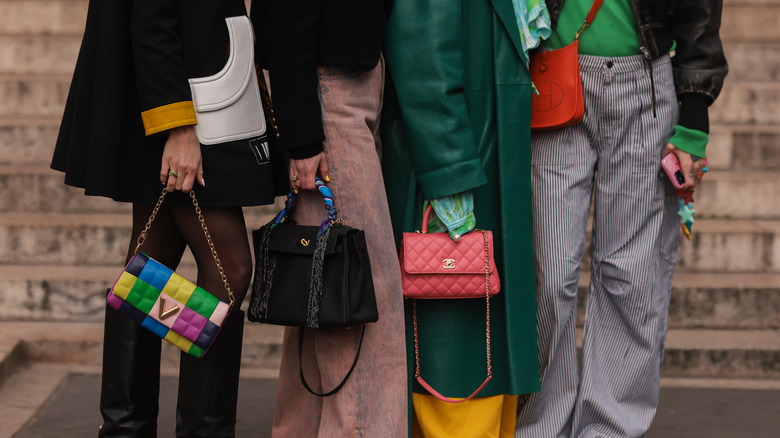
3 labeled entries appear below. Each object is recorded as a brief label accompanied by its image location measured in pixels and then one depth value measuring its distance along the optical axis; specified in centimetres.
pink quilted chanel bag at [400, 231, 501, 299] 540
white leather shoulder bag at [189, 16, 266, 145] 468
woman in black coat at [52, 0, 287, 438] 461
